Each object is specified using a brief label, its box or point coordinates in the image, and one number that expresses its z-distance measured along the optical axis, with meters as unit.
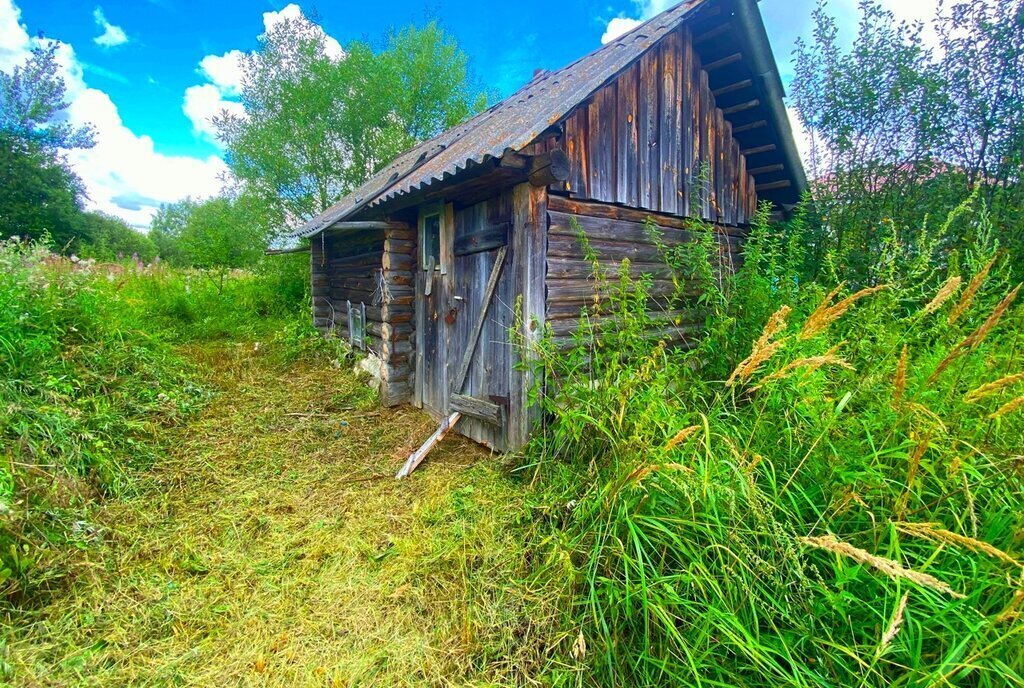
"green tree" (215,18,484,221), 12.05
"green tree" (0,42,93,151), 17.70
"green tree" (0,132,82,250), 17.98
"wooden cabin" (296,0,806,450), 3.78
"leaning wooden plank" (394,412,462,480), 4.07
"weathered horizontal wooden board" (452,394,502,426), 4.18
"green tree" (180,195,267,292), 9.15
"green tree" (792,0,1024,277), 5.26
